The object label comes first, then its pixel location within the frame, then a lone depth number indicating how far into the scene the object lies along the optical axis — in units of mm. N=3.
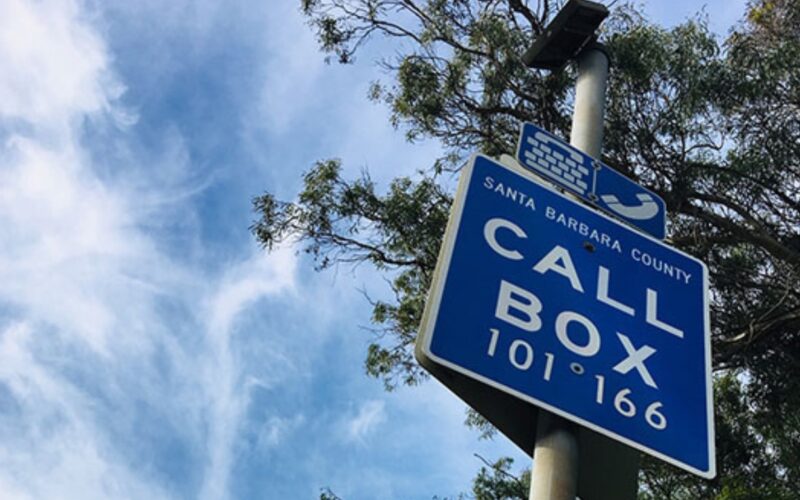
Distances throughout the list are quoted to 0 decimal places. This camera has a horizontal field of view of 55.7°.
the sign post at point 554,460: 1450
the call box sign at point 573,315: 1559
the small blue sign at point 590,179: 2098
